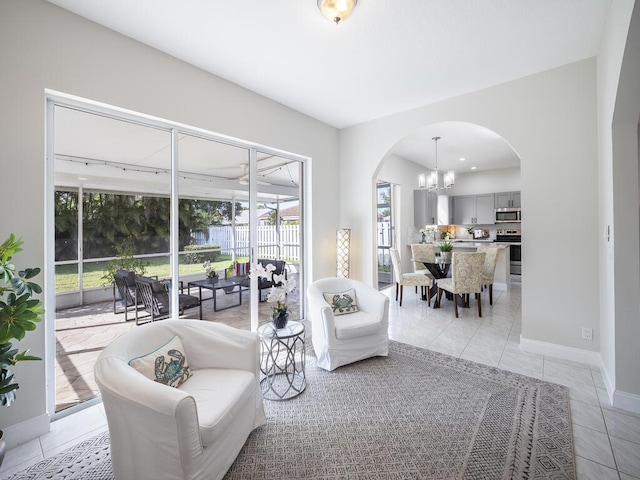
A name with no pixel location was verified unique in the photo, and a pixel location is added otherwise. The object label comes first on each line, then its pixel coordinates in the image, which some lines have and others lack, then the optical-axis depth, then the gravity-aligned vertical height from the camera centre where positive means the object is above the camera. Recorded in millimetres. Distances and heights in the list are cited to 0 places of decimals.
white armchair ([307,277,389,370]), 2820 -888
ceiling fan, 3527 +807
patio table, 3160 -498
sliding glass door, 2289 +171
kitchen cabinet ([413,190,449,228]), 7336 +825
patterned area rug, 1684 -1309
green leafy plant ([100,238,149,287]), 2521 -191
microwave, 7445 +628
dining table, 5090 -516
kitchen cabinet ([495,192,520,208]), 7539 +1042
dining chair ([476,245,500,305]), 5095 -500
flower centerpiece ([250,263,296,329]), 2512 -479
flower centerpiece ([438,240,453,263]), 5098 -208
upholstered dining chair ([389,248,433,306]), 5148 -685
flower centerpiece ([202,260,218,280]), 3211 -328
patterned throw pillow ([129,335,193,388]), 1740 -765
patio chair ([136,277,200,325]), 2703 -529
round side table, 2445 -1277
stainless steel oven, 7469 -183
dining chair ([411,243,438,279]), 5805 -246
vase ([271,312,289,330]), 2544 -685
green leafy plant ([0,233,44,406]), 1487 -379
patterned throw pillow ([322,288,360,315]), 3225 -692
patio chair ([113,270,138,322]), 2576 -405
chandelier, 5668 +1167
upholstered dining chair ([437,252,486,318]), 4410 -517
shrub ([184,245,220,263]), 3025 -138
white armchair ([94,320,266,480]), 1339 -898
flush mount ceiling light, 2055 +1664
